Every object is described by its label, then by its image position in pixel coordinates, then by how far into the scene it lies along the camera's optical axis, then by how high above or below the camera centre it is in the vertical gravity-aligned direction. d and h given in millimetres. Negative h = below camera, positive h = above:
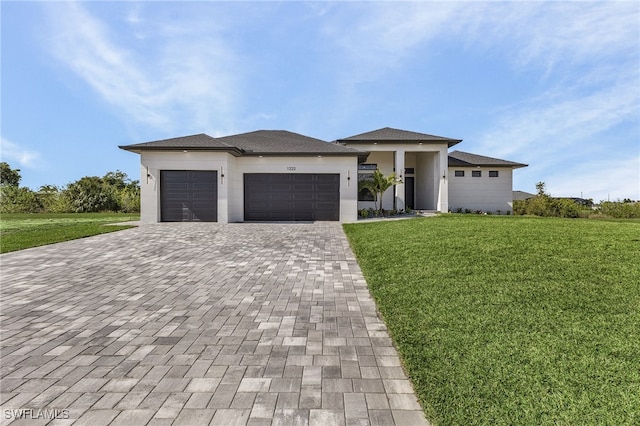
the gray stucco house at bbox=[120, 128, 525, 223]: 14258 +1736
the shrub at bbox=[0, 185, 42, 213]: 23438 +851
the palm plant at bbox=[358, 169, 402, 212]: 17766 +1855
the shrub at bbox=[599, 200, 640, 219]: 19141 +176
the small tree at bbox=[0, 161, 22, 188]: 34344 +4528
